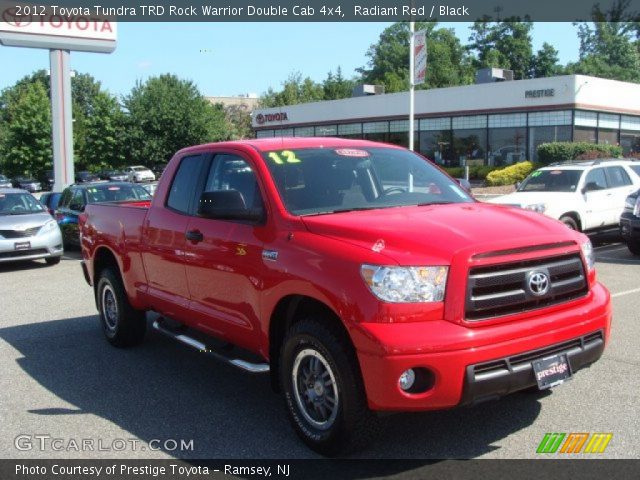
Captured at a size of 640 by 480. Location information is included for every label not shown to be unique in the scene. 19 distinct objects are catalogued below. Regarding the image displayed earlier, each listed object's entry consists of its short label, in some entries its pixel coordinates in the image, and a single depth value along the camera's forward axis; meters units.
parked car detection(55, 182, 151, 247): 15.30
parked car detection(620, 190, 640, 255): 11.91
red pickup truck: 3.73
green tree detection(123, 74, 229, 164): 51.66
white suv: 12.73
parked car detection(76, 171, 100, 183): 49.44
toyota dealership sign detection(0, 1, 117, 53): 30.55
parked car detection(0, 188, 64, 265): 13.12
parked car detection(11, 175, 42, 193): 50.09
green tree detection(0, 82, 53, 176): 53.09
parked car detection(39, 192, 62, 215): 18.36
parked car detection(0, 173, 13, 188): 48.17
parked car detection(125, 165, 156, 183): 48.16
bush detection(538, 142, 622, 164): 28.88
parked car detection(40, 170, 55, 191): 53.17
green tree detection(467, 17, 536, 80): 80.38
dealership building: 32.62
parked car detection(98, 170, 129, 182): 47.69
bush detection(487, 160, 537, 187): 30.42
